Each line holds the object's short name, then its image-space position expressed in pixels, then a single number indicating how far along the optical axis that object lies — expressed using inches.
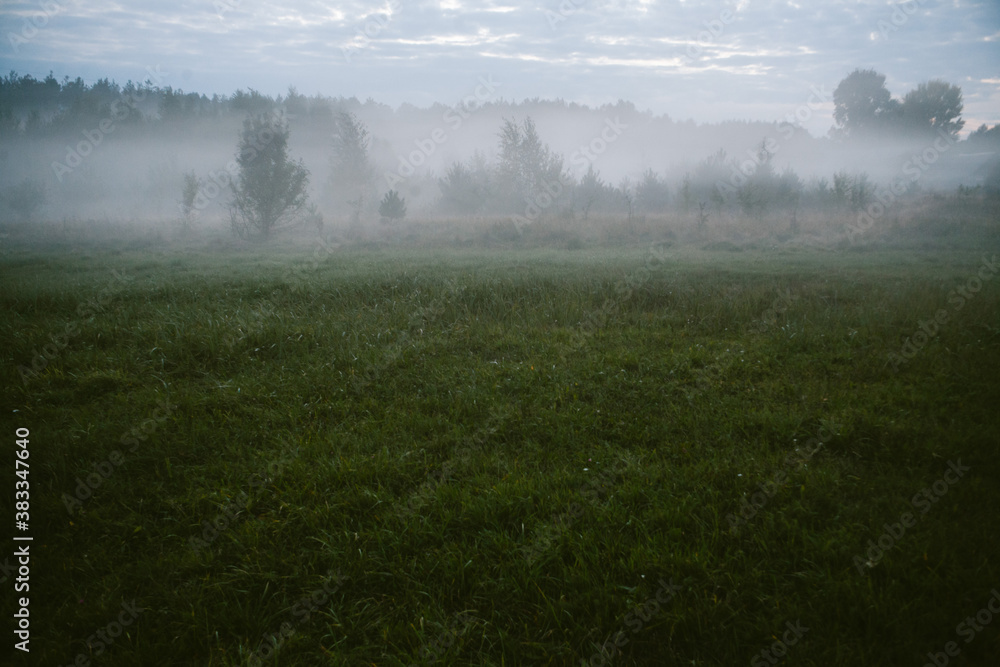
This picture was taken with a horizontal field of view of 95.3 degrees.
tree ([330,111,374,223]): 2001.7
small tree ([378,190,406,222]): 1549.0
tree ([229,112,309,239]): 1370.6
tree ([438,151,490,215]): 1980.8
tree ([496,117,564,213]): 1990.7
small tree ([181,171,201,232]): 1601.9
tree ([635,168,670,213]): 2038.6
